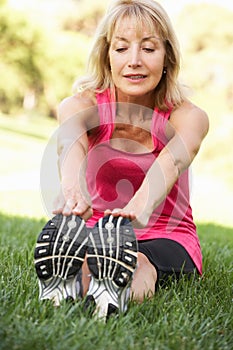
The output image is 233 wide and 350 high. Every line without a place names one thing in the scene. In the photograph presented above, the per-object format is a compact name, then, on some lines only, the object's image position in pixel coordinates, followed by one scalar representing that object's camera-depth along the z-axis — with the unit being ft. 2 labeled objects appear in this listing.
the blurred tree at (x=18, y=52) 58.29
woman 6.35
